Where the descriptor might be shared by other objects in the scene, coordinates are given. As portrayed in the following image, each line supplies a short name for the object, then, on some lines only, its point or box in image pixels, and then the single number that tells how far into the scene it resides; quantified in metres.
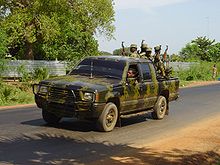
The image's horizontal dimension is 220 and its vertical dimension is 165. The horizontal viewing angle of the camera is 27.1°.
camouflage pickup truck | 10.43
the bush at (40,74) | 28.18
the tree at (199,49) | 77.38
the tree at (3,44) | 20.52
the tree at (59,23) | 28.25
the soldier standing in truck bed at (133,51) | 14.38
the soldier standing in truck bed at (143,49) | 14.80
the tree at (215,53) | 74.84
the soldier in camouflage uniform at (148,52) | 14.88
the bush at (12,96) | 19.23
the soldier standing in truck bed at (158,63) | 14.95
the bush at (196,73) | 48.27
